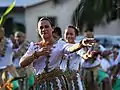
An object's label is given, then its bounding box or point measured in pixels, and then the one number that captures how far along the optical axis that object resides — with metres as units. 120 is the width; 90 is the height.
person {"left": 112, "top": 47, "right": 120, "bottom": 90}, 11.98
